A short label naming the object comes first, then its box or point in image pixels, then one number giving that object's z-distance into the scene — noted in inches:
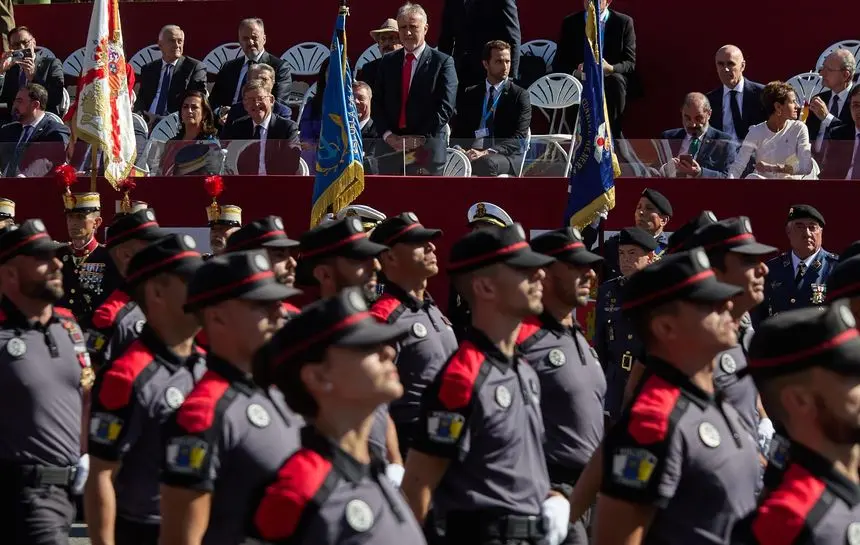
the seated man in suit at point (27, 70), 693.9
